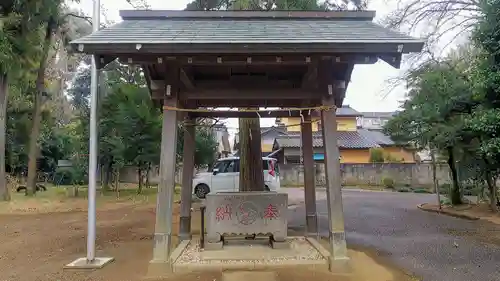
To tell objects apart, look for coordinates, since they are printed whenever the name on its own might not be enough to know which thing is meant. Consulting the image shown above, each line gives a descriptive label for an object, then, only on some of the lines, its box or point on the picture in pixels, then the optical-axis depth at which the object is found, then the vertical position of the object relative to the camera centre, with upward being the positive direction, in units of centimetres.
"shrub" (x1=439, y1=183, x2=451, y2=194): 1491 -50
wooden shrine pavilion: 447 +160
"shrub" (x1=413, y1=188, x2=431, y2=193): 2105 -71
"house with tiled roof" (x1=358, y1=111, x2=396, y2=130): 5232 +839
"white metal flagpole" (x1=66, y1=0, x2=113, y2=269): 547 +0
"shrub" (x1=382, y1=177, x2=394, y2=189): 2354 -30
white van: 1456 +19
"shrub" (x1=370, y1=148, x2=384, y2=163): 2711 +168
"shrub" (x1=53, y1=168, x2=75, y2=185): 2108 +52
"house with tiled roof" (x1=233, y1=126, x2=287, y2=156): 3344 +388
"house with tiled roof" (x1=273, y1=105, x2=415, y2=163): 2722 +276
